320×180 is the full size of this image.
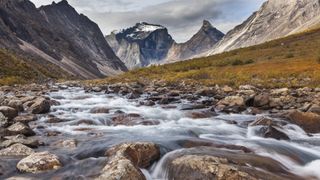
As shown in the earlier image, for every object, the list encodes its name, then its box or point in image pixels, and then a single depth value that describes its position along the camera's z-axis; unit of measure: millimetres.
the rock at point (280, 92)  20423
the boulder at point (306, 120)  11956
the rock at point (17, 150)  8221
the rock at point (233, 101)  16691
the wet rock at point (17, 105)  15045
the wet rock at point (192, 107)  16799
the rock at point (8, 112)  12494
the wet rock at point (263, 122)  12062
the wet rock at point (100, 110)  16096
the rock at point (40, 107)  15089
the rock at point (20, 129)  10386
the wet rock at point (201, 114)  14576
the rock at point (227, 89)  23439
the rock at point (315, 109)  13852
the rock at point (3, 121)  11188
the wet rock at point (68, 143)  9371
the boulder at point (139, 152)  7694
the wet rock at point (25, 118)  12649
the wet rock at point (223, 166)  6385
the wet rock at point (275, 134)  10688
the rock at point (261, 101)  16683
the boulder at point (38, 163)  7201
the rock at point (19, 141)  8937
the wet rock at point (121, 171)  6188
